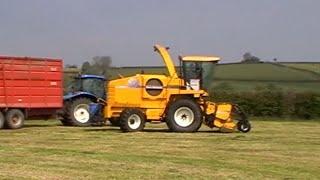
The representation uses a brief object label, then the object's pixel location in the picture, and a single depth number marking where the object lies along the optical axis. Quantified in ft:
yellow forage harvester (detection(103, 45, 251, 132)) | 67.51
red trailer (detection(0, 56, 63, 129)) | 74.23
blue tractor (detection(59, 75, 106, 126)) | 82.28
